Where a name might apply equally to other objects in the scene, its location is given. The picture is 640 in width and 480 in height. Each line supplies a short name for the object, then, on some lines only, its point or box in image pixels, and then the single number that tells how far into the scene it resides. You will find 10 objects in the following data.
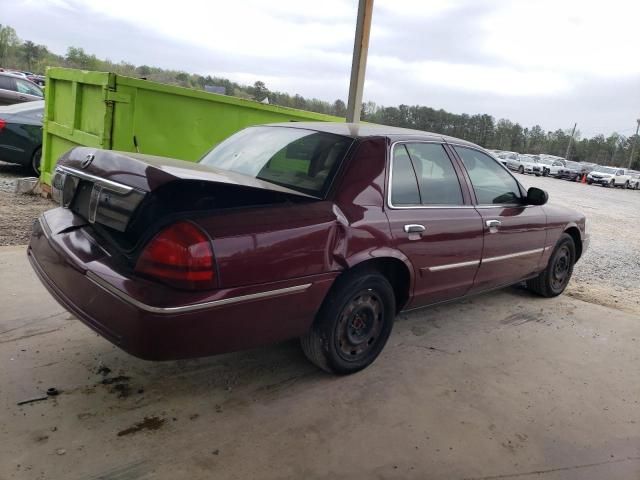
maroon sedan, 2.46
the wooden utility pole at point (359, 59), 6.80
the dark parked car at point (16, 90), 14.24
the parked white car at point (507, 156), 39.02
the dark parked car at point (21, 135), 8.39
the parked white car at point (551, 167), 38.44
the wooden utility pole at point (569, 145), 70.56
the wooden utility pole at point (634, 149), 65.62
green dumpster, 5.80
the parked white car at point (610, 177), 35.34
